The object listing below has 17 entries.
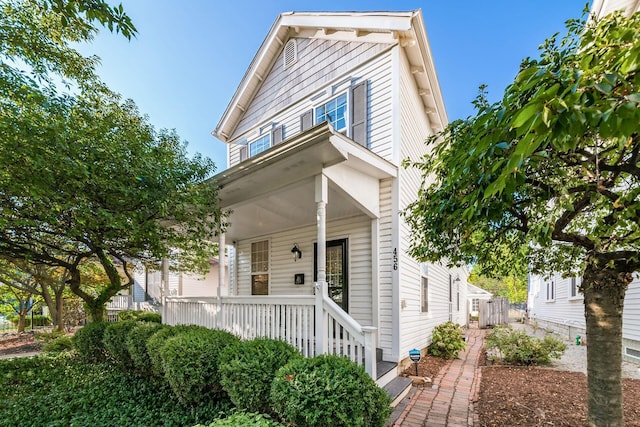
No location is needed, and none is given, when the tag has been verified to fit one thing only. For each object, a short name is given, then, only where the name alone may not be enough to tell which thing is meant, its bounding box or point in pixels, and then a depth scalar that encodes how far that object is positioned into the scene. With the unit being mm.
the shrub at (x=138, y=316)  11887
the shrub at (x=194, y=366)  4113
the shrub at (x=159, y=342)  4867
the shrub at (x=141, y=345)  5457
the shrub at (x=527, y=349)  6461
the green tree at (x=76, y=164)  4207
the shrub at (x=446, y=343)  7273
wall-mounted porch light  7539
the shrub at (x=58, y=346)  8914
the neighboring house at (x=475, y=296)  21356
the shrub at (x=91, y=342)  6922
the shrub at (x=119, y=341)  6070
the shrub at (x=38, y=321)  16094
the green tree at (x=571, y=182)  1170
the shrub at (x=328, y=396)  2918
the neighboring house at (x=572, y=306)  6095
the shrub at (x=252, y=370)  3495
